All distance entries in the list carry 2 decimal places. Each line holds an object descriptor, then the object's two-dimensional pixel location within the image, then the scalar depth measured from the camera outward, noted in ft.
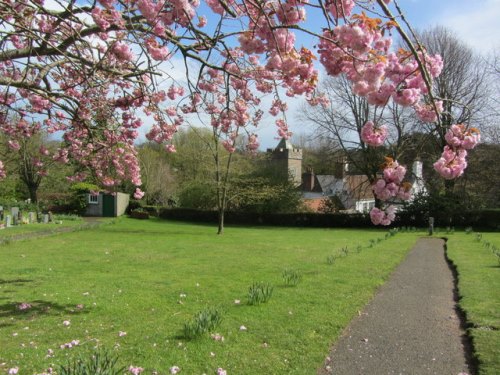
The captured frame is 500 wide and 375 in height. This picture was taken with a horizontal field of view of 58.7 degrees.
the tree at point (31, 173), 94.79
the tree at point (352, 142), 103.65
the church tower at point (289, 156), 159.00
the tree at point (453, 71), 98.07
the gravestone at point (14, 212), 79.18
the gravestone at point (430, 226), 75.14
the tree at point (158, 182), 136.15
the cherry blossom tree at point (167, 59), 10.93
